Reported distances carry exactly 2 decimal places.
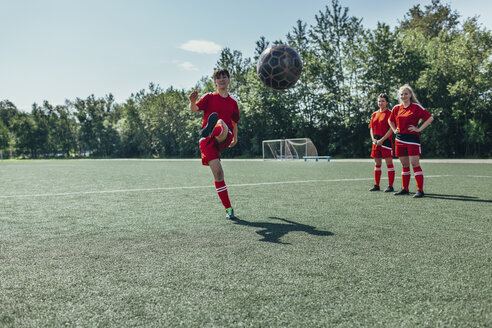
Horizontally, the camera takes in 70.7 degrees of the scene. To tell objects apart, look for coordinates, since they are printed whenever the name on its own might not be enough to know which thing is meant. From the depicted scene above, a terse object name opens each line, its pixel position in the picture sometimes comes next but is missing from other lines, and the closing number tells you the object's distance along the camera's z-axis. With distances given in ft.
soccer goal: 94.89
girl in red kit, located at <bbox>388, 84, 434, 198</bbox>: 21.38
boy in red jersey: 15.44
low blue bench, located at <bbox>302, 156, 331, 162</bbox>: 87.76
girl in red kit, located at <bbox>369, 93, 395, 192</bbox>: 23.63
